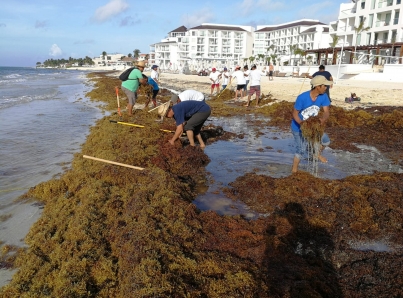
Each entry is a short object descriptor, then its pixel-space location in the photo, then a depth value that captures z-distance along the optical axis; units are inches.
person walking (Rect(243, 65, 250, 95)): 595.8
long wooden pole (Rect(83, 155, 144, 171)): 209.5
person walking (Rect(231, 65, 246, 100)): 585.8
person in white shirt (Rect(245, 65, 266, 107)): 534.6
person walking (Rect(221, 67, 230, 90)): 744.3
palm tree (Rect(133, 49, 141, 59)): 5935.0
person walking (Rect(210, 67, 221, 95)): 733.5
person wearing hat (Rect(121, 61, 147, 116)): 374.6
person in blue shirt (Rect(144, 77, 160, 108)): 445.4
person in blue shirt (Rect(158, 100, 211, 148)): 243.8
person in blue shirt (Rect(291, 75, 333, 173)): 194.1
